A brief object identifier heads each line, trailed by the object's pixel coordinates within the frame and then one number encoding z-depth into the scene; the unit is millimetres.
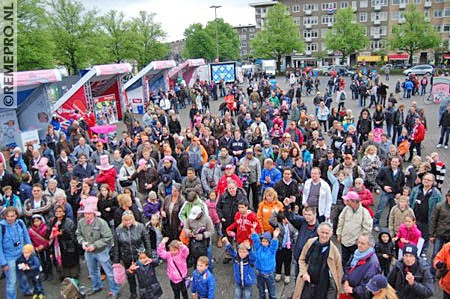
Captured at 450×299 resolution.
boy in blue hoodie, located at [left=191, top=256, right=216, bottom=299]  4824
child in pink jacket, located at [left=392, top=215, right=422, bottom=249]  5324
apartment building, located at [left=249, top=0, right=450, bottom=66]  62094
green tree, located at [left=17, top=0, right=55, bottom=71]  28594
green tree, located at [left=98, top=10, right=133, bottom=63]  44031
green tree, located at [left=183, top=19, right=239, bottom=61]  69125
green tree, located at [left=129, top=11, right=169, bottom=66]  48281
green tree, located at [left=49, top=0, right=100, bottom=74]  35625
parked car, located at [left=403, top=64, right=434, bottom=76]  41138
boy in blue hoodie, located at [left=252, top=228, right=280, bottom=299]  5121
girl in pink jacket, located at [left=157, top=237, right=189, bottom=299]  5191
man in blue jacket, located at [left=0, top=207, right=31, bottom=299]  5603
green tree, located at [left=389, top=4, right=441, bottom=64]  51688
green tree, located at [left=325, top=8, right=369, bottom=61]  57719
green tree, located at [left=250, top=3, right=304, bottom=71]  58500
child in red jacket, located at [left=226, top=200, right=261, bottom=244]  5855
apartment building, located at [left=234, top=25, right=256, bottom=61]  111050
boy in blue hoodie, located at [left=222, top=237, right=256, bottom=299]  5074
